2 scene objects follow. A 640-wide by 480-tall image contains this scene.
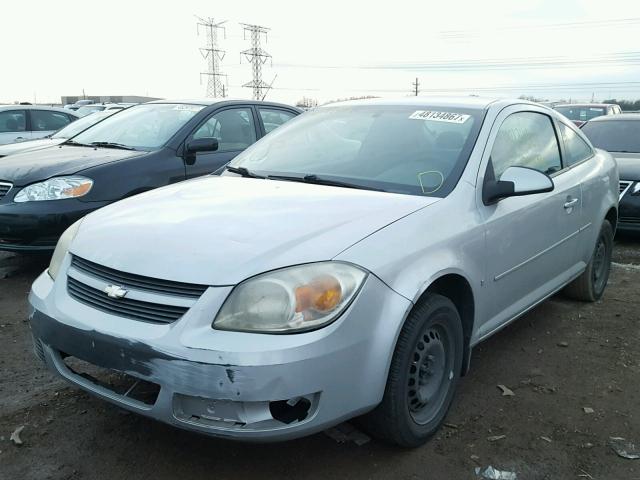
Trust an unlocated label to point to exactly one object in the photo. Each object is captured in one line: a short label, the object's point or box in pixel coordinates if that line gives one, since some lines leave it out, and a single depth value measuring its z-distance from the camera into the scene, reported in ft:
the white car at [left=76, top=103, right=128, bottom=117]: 60.09
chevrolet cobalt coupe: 7.16
